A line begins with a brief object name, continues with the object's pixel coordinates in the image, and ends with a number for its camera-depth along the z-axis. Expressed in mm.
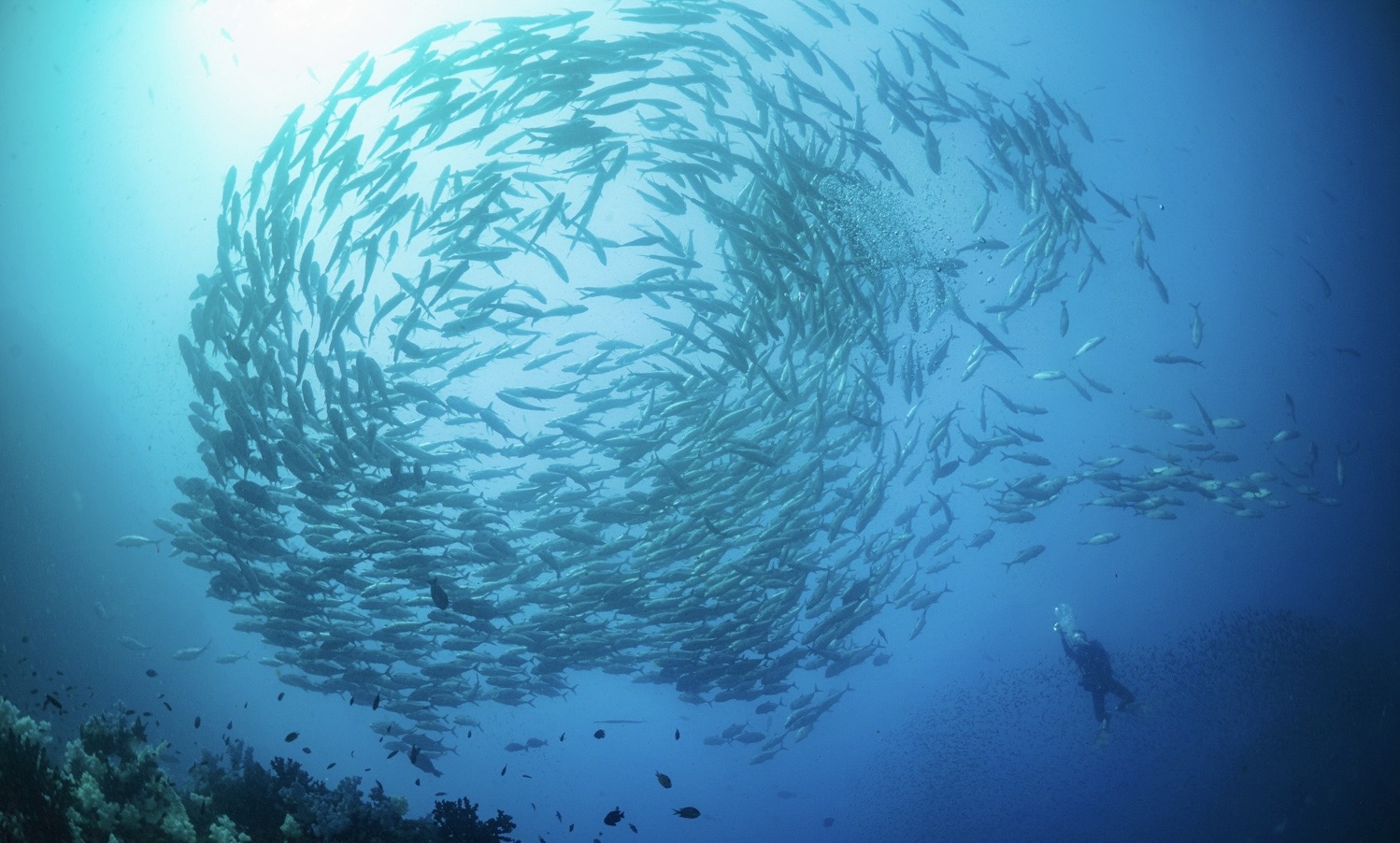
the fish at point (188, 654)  12531
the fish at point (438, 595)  7221
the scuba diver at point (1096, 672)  15562
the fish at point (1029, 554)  12344
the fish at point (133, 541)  11381
